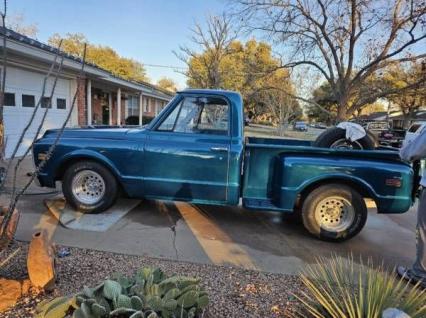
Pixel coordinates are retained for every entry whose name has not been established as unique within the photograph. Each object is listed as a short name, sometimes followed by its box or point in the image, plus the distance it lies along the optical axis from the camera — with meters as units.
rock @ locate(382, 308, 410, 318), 2.10
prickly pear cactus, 2.26
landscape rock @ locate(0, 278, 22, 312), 2.68
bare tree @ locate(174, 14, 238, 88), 19.84
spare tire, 5.42
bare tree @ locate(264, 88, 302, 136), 31.84
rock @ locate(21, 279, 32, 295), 2.85
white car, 16.43
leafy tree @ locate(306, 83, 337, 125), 17.39
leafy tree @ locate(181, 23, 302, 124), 16.03
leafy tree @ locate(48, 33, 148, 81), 37.88
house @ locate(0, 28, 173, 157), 9.24
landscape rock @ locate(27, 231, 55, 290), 2.86
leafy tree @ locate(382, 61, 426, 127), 13.88
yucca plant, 2.30
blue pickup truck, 4.79
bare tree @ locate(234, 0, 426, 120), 13.45
